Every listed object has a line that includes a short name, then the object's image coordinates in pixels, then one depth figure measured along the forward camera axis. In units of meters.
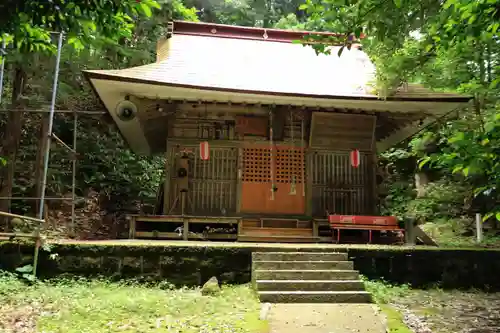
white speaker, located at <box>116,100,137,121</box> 9.01
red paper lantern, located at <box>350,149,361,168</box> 9.82
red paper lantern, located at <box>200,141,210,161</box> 9.36
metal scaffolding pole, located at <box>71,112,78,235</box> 9.31
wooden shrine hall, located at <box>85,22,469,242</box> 8.95
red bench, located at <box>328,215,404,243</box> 8.54
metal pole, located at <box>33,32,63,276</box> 7.57
